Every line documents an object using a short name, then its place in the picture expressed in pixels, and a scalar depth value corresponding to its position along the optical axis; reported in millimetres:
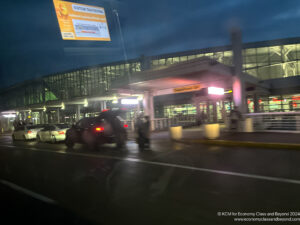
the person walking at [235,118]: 13578
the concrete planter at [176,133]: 13078
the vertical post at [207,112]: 26375
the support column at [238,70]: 14983
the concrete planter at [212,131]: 11922
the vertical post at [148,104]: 20250
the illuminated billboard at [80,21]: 12706
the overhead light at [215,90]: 16150
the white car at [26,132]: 18484
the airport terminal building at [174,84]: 16047
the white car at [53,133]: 15500
